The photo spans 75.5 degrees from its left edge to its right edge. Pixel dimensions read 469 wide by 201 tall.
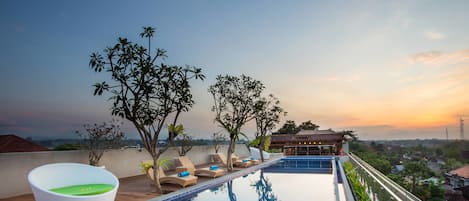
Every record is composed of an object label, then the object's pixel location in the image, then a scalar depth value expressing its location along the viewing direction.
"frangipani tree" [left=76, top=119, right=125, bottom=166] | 9.55
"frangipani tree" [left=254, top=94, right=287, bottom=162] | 15.87
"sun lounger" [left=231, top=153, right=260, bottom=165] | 15.11
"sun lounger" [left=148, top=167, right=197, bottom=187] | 8.34
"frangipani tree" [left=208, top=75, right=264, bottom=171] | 12.91
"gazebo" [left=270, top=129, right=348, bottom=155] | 20.23
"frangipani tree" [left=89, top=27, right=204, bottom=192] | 7.05
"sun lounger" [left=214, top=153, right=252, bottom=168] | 14.27
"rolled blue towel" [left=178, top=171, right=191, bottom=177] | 8.68
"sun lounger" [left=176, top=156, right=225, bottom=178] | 10.33
